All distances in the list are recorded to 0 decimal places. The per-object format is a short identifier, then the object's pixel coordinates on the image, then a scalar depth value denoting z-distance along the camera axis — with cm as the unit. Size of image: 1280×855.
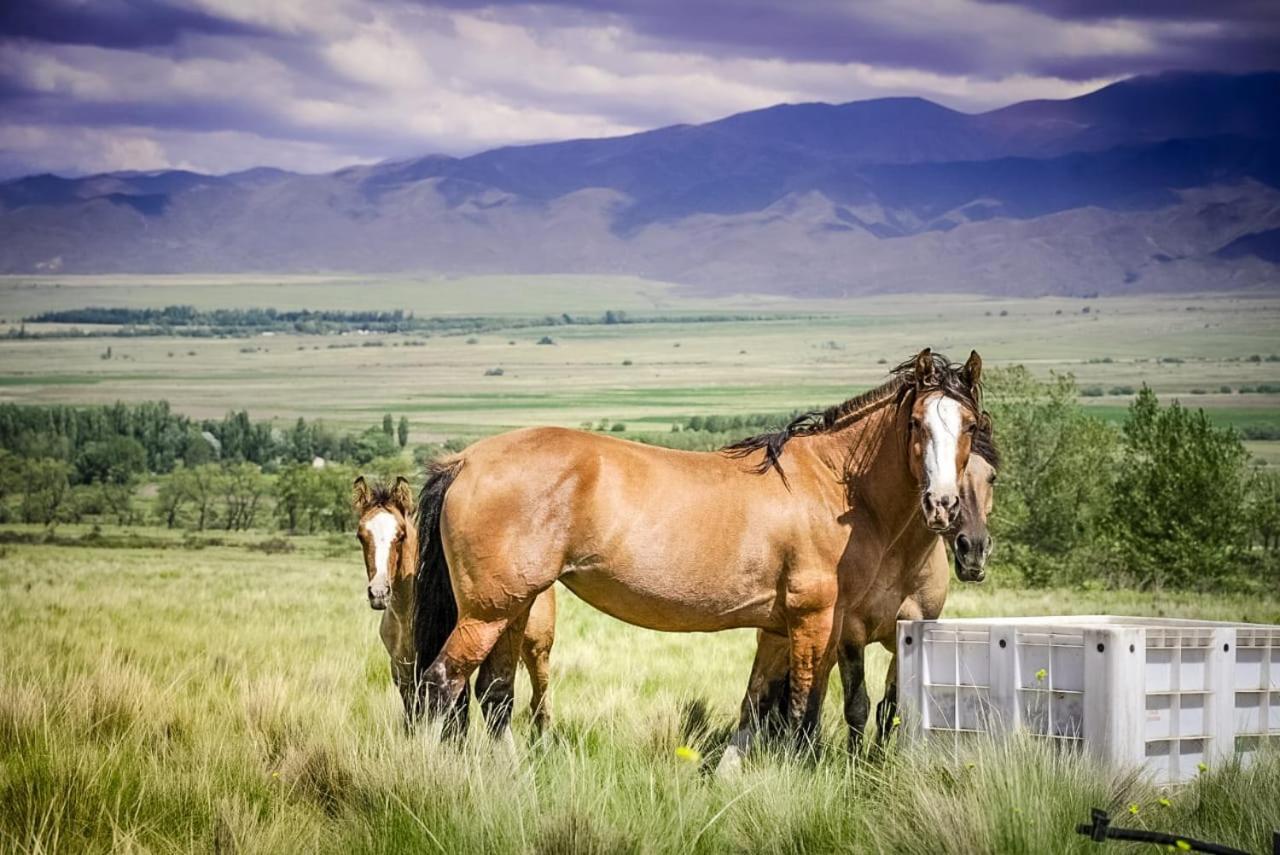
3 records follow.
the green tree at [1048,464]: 5369
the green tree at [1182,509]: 4919
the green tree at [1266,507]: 5475
